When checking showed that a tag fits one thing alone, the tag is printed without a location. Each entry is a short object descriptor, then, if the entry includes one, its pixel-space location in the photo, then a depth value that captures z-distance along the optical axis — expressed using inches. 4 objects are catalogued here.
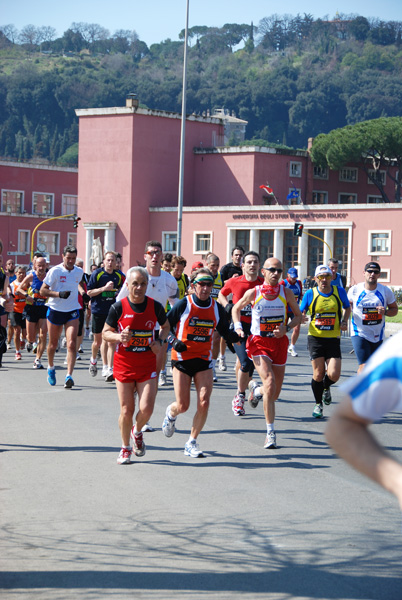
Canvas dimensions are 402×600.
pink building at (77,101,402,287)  2377.0
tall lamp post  1622.8
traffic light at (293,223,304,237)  1951.3
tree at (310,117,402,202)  2906.0
